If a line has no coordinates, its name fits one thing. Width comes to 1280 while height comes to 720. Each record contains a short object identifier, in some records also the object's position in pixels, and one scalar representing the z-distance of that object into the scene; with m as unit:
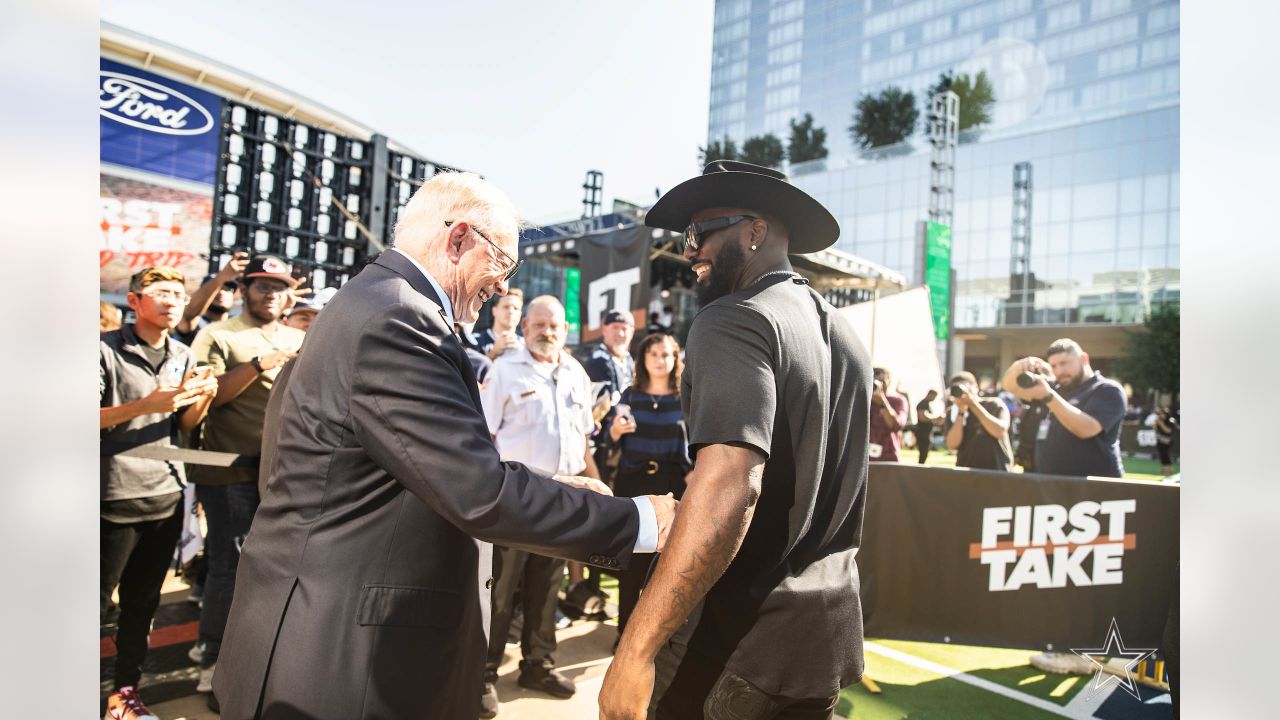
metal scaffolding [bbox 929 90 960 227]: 25.91
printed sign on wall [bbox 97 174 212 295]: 19.20
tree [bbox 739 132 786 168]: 60.24
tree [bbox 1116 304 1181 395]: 30.64
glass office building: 38.19
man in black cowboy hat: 1.48
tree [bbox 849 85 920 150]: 55.88
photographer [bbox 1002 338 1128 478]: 4.79
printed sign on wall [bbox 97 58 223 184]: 19.03
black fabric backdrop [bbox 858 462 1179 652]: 4.21
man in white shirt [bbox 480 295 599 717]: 4.12
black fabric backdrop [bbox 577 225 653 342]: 11.75
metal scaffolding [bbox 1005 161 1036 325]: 41.00
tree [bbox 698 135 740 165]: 60.91
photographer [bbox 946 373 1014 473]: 5.80
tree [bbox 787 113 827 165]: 59.72
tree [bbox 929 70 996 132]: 49.25
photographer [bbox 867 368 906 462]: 8.02
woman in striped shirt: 5.00
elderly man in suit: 1.46
